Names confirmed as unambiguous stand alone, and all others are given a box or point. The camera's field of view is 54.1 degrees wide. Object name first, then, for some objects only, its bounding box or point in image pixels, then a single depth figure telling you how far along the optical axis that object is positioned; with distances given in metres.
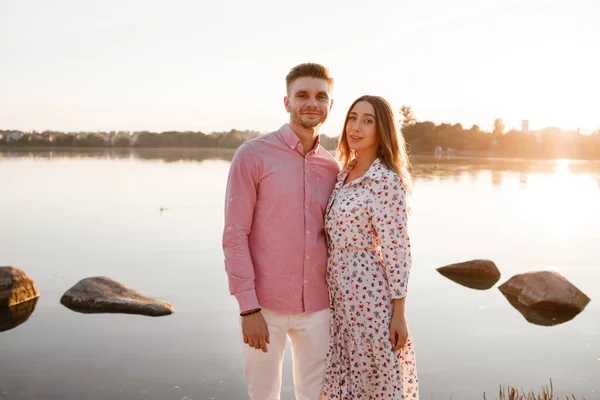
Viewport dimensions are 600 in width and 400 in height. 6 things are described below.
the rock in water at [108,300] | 8.86
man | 3.16
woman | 3.17
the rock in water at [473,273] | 11.69
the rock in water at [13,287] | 9.13
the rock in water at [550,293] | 9.66
